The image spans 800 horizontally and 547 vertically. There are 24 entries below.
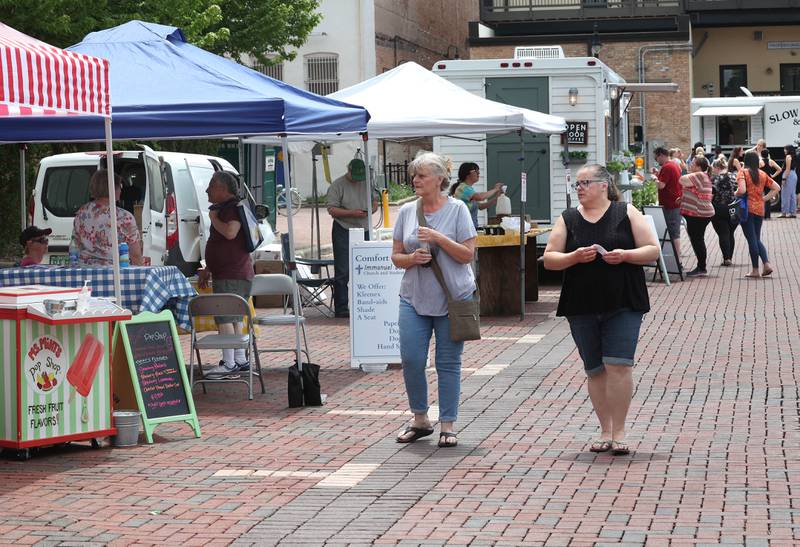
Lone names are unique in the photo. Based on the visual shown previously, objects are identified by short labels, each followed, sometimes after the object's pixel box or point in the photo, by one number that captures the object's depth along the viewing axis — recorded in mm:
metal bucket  9164
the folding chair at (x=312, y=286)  16797
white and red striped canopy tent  8016
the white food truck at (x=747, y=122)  38500
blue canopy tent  10273
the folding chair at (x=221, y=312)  10820
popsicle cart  8648
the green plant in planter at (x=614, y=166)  21377
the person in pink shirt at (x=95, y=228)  10930
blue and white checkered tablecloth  10227
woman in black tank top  8391
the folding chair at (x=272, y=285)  12031
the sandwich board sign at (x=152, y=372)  9398
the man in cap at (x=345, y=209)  16109
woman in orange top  20312
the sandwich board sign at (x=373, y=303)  12422
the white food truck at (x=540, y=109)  20281
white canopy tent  14875
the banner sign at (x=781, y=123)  38469
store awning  38344
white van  18750
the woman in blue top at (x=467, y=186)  17406
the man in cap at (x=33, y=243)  11789
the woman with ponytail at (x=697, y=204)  20969
